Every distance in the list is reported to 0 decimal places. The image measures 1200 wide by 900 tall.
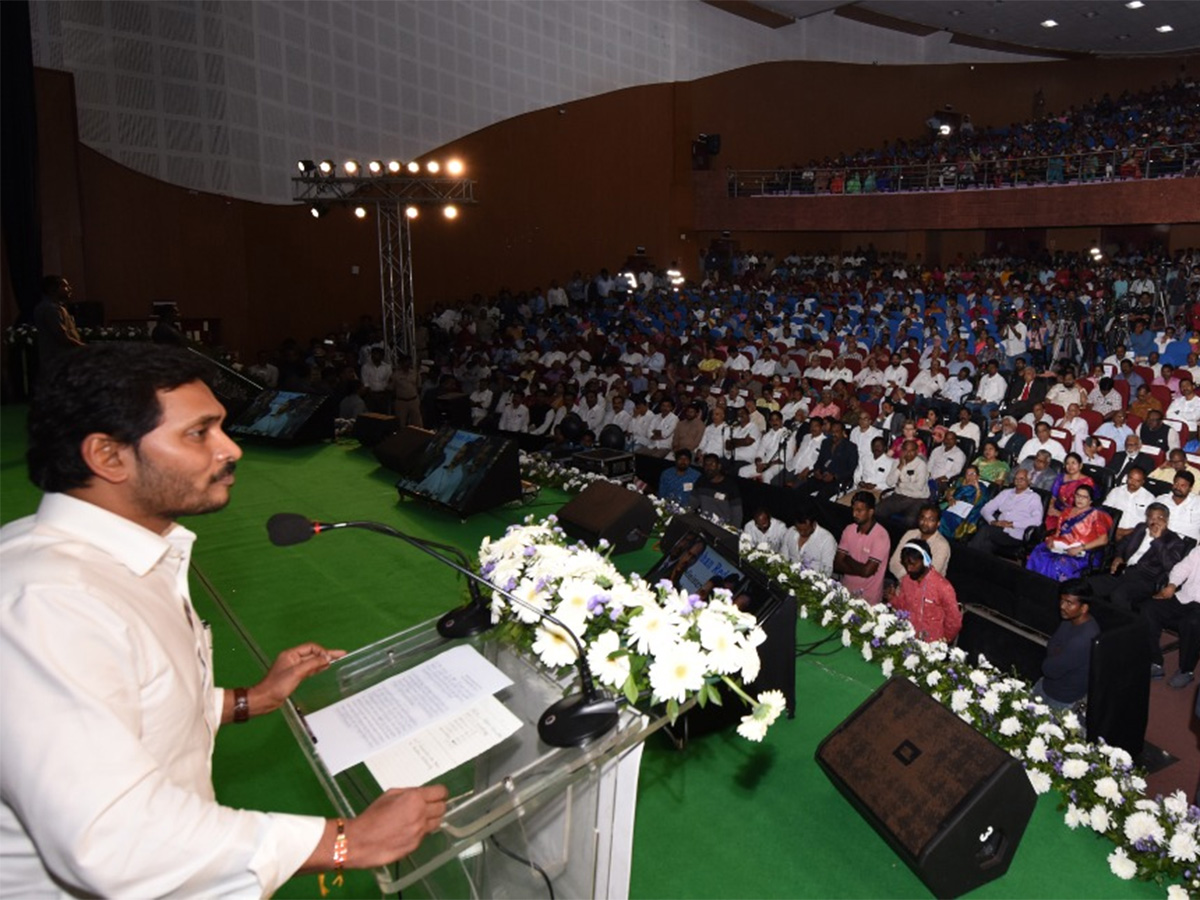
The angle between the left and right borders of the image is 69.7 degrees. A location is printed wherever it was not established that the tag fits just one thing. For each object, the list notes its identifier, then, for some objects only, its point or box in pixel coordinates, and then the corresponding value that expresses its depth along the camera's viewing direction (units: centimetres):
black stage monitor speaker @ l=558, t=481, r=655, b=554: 468
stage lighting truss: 1138
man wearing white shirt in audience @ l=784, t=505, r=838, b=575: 600
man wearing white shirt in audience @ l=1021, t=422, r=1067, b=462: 793
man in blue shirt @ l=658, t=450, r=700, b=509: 786
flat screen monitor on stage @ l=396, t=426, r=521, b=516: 550
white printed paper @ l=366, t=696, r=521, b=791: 157
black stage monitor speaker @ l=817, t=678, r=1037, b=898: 223
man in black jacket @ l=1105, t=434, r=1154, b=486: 731
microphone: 162
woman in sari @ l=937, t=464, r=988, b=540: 719
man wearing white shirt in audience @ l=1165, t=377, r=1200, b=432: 860
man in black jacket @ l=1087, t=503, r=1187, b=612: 588
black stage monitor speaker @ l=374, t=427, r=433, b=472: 657
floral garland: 243
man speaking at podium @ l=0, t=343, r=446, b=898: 101
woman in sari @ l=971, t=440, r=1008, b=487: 773
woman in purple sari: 627
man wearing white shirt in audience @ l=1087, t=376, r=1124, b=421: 924
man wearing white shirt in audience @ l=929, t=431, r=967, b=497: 805
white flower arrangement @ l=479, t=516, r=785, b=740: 179
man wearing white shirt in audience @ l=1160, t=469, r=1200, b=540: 632
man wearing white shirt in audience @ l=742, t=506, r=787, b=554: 652
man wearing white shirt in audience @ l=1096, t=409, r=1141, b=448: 812
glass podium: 148
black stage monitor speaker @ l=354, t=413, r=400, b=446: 762
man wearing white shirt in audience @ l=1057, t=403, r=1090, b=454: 822
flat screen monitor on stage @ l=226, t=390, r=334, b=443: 770
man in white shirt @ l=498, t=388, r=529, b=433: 1110
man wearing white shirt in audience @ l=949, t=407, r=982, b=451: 848
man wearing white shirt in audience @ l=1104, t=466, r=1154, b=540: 676
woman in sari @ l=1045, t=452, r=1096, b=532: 672
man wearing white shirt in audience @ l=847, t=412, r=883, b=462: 866
